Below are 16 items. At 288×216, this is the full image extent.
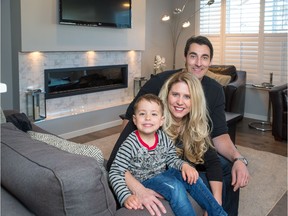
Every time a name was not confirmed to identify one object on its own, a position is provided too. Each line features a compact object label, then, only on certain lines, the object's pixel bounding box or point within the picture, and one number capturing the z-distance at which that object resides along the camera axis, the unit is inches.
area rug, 98.2
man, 67.5
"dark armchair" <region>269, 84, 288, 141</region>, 155.2
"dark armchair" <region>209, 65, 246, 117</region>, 179.9
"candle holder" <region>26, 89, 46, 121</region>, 152.8
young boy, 51.1
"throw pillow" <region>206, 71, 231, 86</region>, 189.3
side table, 182.7
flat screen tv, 157.6
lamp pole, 239.8
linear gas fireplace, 166.4
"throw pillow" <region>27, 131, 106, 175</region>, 51.4
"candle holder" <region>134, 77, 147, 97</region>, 207.5
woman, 65.0
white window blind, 189.8
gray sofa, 34.6
